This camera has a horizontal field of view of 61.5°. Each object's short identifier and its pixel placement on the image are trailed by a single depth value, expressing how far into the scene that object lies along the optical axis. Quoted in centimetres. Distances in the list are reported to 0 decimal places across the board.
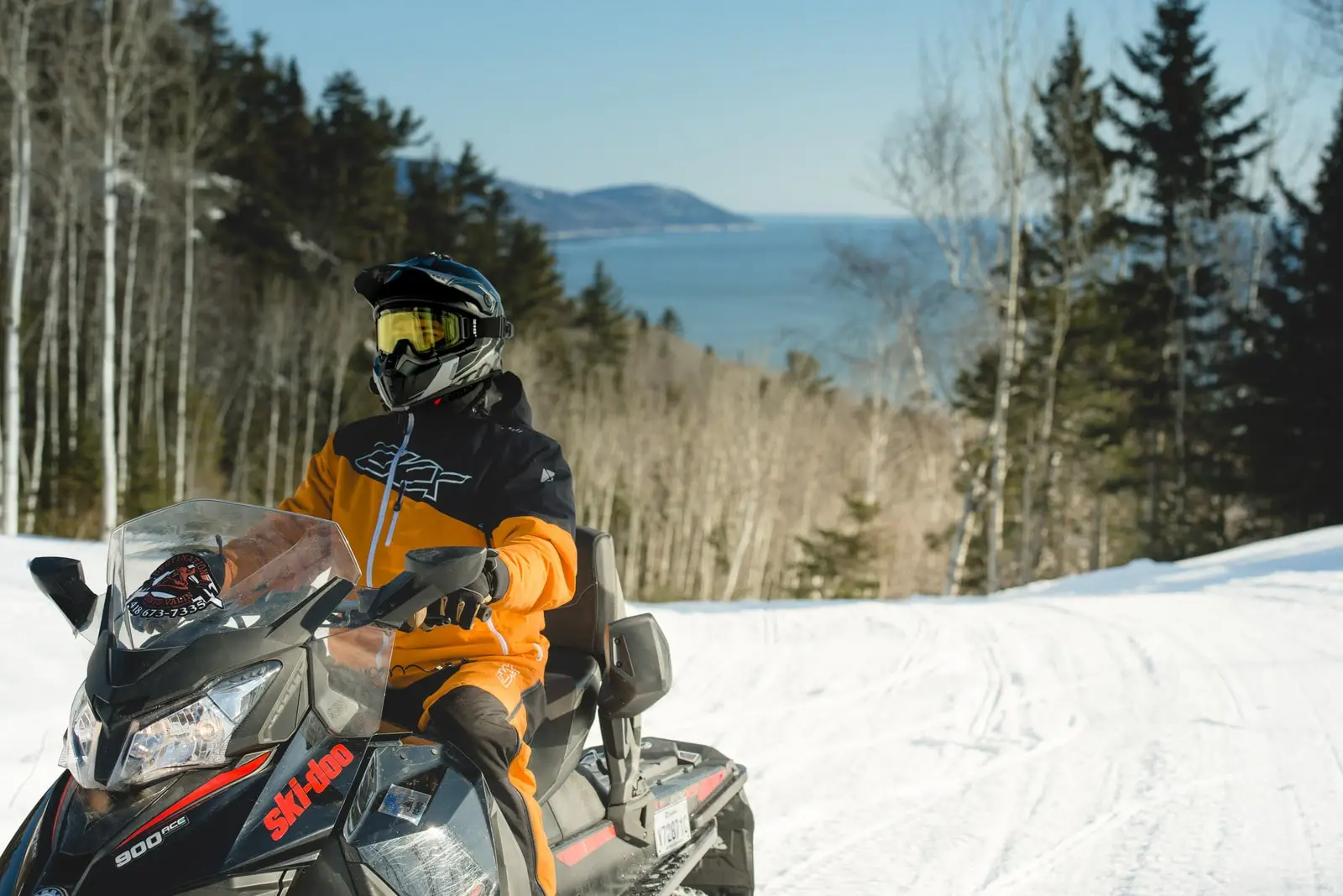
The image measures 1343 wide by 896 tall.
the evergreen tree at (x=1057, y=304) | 2217
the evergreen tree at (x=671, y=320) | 5547
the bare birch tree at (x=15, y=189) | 1325
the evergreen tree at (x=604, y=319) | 4044
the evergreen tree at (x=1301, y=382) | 2031
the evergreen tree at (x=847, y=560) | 2591
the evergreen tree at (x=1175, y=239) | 2409
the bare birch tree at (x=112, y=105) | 1491
